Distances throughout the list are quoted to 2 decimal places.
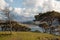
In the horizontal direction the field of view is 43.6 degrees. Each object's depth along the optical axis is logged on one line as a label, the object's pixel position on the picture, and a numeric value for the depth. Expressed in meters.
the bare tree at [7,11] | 20.19
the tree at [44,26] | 29.47
